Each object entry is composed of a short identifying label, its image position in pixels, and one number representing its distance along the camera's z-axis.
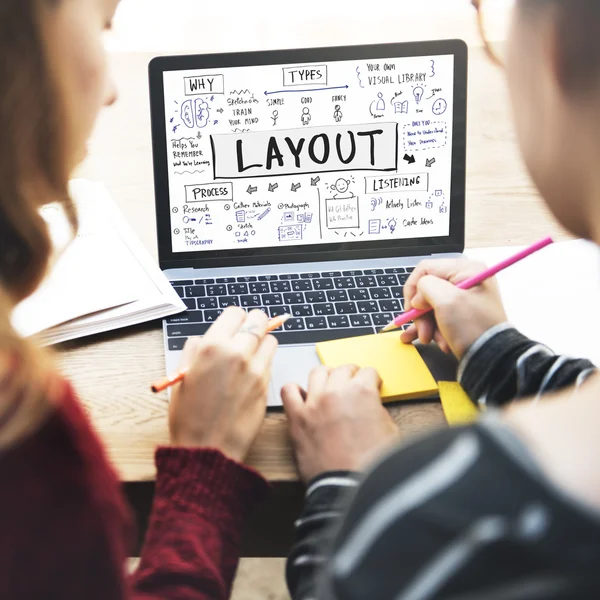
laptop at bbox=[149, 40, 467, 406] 1.47
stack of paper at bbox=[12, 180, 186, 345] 1.40
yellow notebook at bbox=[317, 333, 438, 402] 1.34
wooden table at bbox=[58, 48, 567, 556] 1.31
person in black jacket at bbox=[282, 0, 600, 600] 0.80
